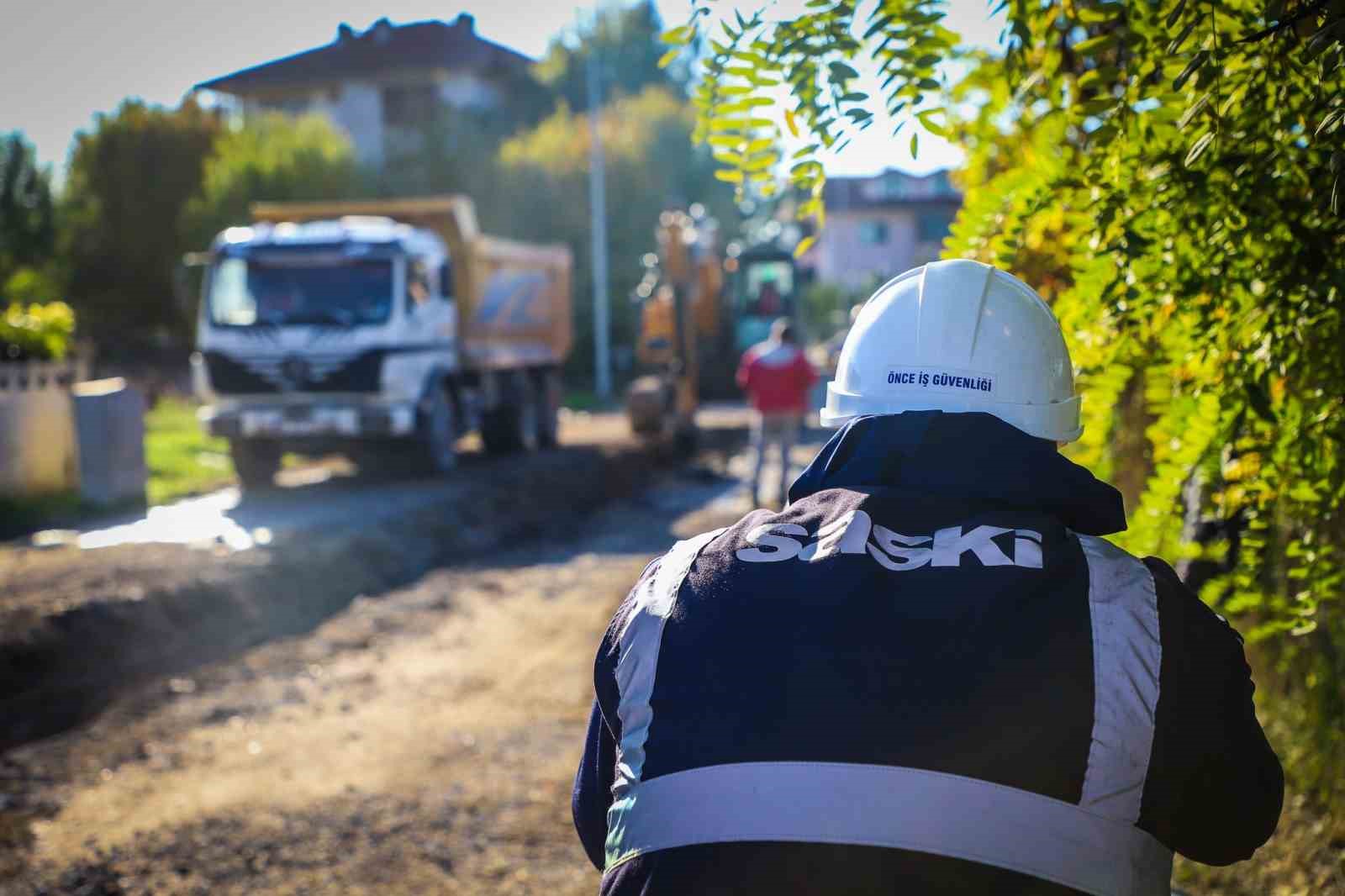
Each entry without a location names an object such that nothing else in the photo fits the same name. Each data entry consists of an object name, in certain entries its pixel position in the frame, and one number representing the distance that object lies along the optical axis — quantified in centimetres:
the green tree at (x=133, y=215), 3803
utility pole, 3334
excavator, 1992
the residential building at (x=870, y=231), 6194
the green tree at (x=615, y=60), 4347
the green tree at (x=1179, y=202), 273
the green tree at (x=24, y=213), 3588
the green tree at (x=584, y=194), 3941
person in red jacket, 1451
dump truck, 1522
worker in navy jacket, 186
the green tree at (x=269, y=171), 3500
